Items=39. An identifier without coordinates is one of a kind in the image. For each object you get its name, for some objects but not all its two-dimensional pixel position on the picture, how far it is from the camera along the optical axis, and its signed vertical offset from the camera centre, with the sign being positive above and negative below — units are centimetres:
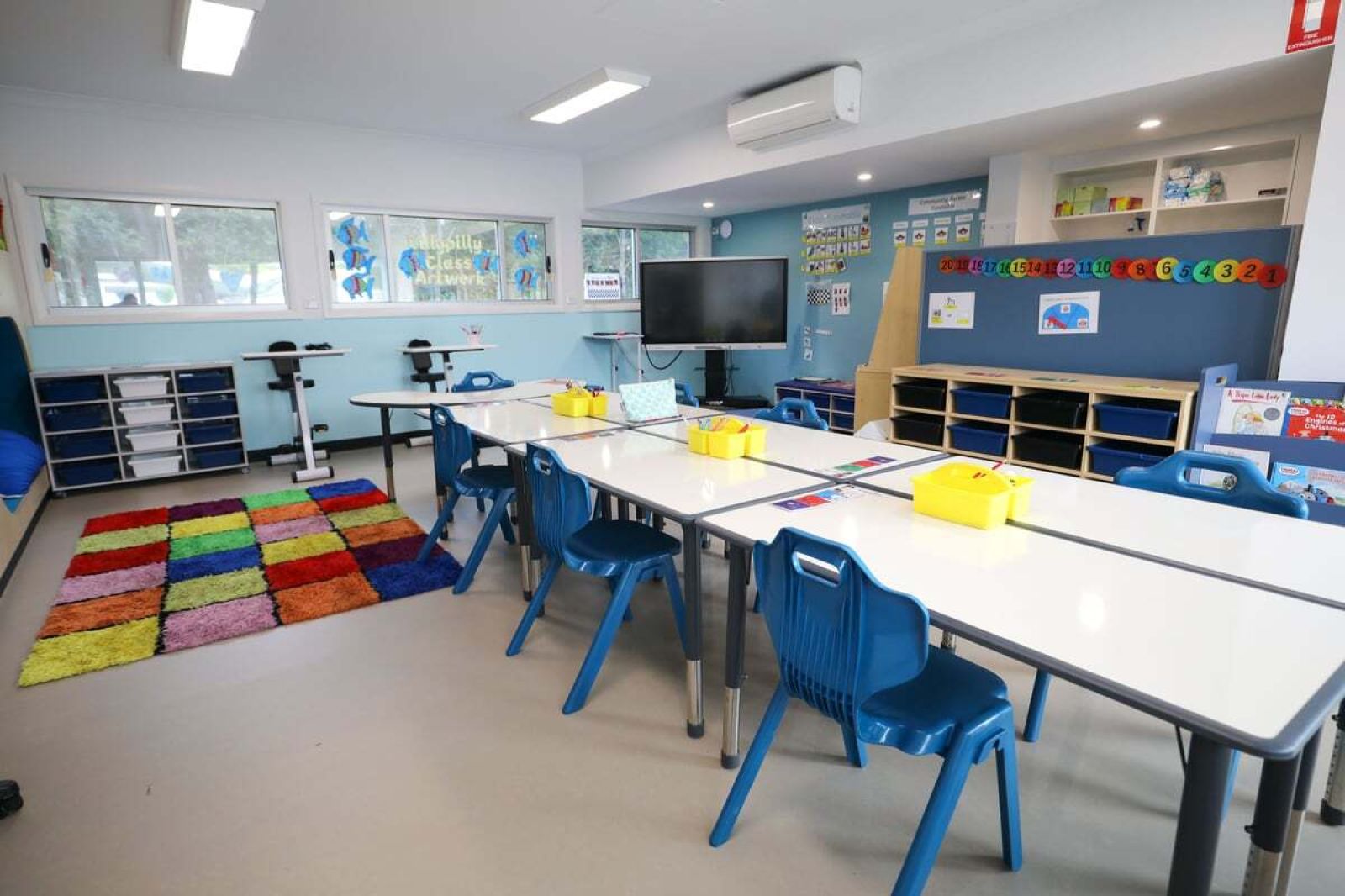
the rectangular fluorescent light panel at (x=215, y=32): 314 +145
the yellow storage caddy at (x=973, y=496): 165 -45
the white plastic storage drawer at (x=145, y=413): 476 -62
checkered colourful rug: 271 -121
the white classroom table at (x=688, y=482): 192 -52
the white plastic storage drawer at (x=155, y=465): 487 -102
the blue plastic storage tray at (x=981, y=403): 398 -53
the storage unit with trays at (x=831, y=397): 599 -74
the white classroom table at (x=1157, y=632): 95 -53
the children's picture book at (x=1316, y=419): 269 -44
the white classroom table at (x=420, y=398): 392 -47
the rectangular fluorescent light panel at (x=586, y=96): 422 +148
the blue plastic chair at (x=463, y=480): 309 -77
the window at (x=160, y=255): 495 +52
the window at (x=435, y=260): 599 +56
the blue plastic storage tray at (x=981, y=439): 405 -75
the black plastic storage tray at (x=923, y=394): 432 -51
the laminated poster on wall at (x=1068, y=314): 387 -1
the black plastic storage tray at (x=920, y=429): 438 -74
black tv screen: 654 +12
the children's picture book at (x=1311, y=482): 270 -69
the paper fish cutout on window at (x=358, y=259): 597 +54
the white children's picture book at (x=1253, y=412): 287 -44
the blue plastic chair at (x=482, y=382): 451 -43
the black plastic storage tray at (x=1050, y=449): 375 -76
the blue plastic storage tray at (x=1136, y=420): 333 -54
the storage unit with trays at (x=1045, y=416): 340 -57
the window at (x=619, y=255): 745 +70
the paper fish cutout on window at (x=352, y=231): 590 +77
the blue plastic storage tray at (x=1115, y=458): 342 -74
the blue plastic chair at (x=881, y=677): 127 -74
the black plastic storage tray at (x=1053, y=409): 366 -53
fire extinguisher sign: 258 +108
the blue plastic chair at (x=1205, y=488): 176 -49
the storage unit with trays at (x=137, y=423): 463 -70
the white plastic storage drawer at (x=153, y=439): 484 -82
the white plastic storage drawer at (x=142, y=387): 473 -44
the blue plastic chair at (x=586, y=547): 221 -78
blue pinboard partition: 331 -3
